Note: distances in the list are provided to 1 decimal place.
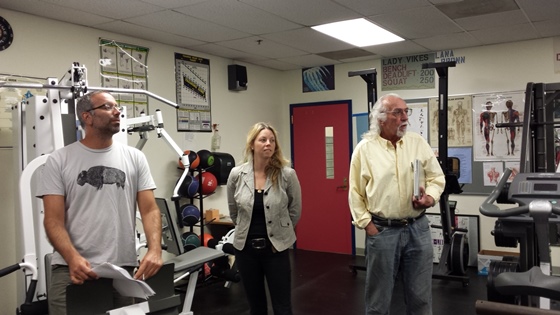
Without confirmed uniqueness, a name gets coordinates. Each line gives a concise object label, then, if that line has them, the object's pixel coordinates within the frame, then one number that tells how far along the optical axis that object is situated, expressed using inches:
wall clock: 137.9
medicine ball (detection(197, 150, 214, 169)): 194.4
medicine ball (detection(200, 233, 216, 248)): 188.8
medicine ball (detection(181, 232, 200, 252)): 179.3
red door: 246.8
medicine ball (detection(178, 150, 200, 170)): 185.6
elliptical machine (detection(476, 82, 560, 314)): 73.1
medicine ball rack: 185.2
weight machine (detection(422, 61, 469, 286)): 180.7
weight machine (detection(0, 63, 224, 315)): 104.3
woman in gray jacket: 102.0
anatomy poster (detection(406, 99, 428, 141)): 223.3
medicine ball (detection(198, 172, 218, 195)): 194.4
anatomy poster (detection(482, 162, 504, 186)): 206.7
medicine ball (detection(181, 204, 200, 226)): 185.8
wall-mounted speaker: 223.9
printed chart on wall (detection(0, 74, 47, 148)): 140.9
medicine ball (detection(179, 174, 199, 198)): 186.1
